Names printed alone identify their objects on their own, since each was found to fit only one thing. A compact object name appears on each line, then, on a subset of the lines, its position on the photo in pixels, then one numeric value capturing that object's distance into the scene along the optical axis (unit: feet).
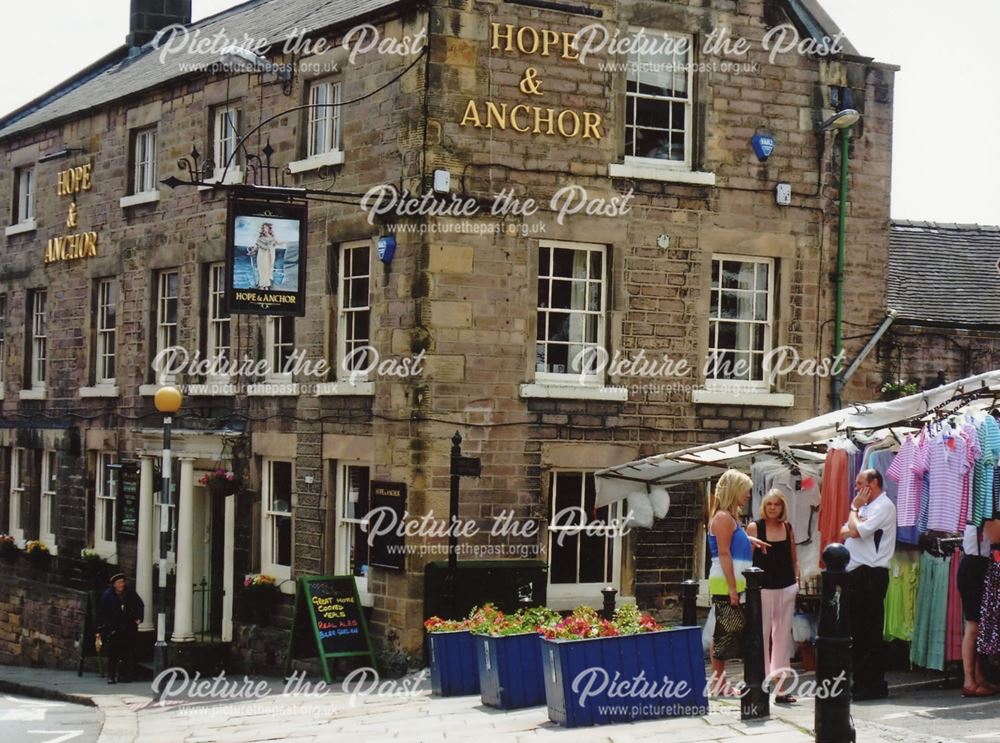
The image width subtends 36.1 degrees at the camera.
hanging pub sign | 57.93
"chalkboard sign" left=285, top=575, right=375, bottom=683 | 58.90
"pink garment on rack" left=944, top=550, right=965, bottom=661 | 43.09
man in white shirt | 40.70
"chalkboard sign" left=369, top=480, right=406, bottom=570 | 58.54
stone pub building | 58.80
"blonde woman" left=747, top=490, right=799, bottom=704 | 40.98
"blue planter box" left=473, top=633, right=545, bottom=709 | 43.65
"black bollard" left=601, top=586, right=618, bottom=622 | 45.29
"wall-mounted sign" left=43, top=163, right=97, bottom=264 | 84.33
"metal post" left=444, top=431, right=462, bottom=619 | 56.75
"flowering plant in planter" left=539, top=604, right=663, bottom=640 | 39.55
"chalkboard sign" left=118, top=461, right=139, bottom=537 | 78.28
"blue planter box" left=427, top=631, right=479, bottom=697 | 48.65
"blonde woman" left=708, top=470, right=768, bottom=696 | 40.27
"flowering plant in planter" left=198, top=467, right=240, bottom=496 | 69.10
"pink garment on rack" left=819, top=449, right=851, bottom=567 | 46.52
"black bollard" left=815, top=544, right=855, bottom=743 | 31.71
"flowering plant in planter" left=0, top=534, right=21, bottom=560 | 92.73
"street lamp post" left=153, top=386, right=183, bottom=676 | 60.75
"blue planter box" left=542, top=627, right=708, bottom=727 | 39.04
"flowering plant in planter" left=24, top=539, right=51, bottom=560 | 88.53
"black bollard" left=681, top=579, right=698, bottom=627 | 41.14
